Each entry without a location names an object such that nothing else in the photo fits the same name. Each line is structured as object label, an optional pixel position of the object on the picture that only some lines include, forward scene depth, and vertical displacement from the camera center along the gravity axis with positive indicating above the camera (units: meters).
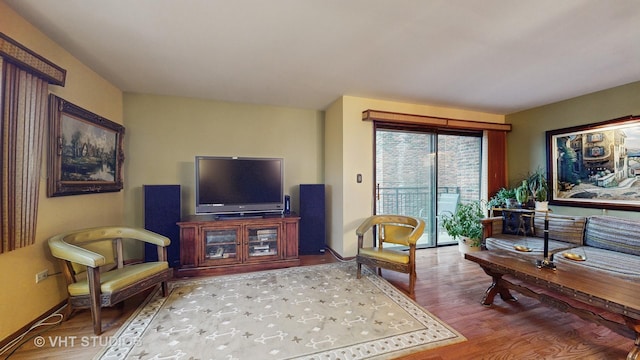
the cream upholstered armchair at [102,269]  1.95 -0.81
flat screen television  3.40 -0.01
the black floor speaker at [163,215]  3.28 -0.43
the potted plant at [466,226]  3.87 -0.70
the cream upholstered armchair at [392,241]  2.67 -0.74
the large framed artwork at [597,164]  3.15 +0.27
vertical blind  1.74 +0.38
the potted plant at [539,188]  3.84 -0.07
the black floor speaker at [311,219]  3.94 -0.57
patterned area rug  1.78 -1.21
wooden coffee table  1.63 -0.78
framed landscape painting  2.26 +0.36
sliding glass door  4.15 +0.19
